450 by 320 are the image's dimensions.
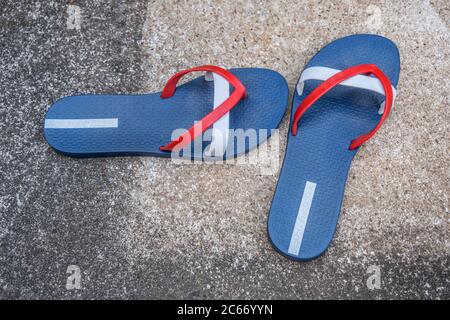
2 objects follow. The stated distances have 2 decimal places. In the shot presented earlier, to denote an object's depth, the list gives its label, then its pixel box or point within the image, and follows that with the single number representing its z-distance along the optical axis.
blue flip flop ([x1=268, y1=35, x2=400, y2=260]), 1.12
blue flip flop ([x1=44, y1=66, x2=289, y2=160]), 1.18
